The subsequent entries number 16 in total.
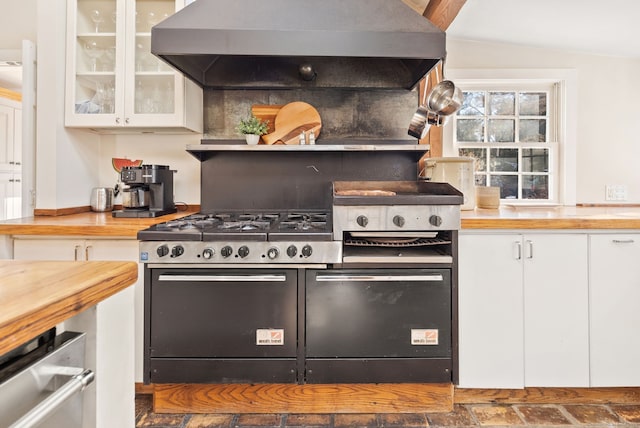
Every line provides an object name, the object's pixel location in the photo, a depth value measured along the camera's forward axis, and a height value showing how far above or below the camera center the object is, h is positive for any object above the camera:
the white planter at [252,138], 2.30 +0.48
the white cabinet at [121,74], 2.20 +0.84
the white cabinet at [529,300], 1.86 -0.41
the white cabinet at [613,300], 1.86 -0.41
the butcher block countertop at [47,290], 0.49 -0.12
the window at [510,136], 2.80 +0.61
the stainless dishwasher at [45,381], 0.52 -0.26
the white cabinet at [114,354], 0.71 -0.29
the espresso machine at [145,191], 2.15 +0.14
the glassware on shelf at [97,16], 2.26 +1.20
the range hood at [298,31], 1.86 +0.92
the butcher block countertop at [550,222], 1.83 -0.02
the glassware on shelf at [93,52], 2.27 +0.99
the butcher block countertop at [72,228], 1.79 -0.06
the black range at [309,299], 1.74 -0.39
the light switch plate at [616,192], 2.68 +0.18
